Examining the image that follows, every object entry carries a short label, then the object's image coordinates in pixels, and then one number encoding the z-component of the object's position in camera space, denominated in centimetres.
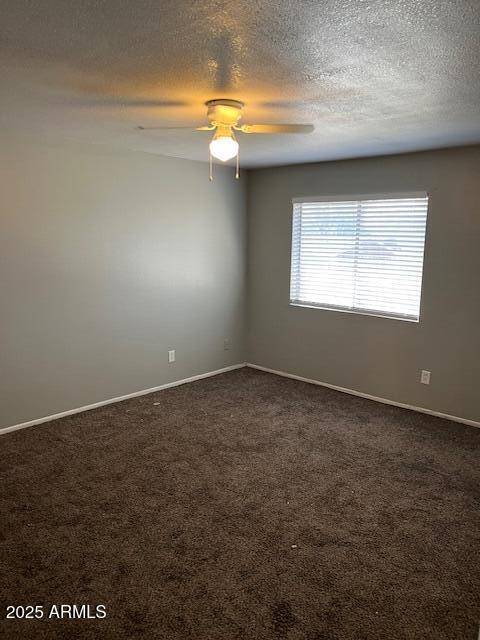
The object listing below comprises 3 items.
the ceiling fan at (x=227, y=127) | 255
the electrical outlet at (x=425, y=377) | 430
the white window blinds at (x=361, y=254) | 430
